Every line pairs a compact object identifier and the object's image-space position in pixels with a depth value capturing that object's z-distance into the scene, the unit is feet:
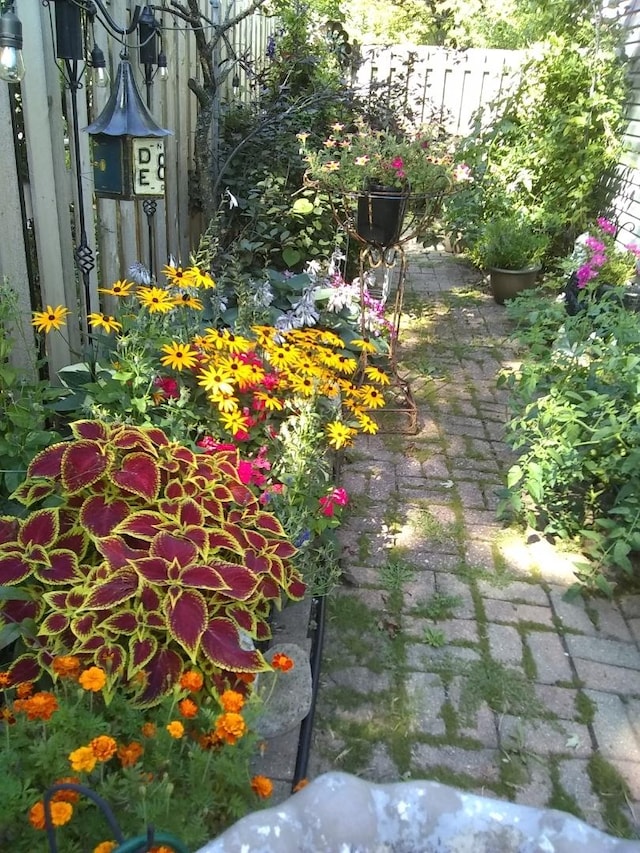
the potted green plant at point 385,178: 11.31
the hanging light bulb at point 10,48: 5.92
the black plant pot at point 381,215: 11.33
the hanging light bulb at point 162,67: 9.40
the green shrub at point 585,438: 8.40
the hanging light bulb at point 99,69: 7.77
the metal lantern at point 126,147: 7.48
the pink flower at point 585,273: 13.11
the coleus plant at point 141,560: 5.40
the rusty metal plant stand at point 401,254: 11.80
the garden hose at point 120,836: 3.15
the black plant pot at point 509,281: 19.54
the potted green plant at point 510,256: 19.48
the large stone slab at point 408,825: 2.90
